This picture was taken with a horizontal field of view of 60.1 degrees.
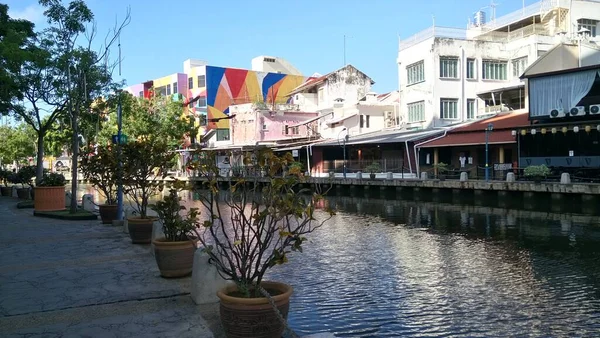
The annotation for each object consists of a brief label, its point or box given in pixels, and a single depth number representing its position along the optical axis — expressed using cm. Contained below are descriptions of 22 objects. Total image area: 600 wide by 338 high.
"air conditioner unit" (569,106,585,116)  2680
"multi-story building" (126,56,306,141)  6234
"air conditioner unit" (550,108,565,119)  2777
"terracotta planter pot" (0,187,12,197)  2809
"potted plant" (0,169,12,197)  2816
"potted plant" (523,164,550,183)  2492
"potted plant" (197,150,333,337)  430
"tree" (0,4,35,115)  1163
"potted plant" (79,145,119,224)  1304
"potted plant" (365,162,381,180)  3541
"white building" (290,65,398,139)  4453
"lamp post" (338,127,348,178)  3751
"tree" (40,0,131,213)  1535
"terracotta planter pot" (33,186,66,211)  1656
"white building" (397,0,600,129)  3712
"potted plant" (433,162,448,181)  3009
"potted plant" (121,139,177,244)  1139
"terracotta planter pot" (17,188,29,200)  2396
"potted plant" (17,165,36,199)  2361
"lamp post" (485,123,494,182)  2767
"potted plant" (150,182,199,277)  677
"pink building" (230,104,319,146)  5172
